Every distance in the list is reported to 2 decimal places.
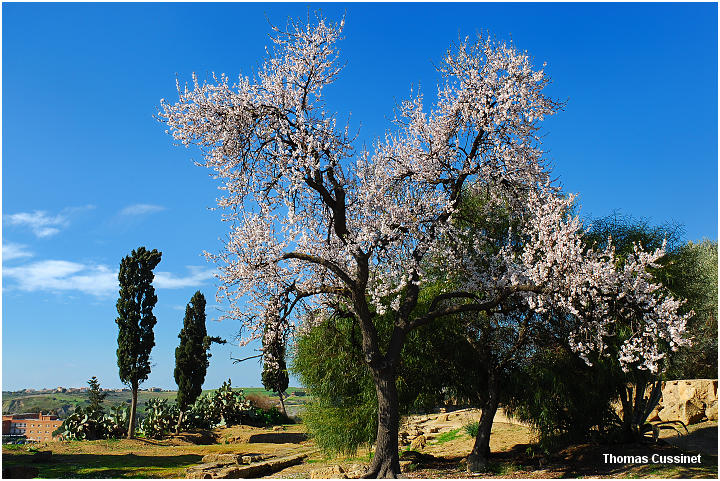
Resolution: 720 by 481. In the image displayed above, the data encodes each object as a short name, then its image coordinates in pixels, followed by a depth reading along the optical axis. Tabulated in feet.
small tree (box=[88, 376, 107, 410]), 93.50
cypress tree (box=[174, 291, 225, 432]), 105.70
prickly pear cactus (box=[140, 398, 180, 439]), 95.14
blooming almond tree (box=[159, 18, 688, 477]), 44.55
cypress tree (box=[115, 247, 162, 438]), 87.61
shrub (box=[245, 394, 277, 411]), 116.70
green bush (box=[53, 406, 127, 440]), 88.43
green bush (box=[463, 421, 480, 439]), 59.98
